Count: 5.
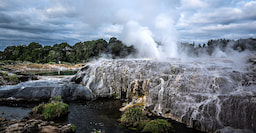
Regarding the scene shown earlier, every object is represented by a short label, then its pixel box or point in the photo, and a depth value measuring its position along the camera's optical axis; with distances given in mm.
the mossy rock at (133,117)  15172
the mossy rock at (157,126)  13691
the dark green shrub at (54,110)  16220
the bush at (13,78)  29966
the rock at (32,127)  12317
